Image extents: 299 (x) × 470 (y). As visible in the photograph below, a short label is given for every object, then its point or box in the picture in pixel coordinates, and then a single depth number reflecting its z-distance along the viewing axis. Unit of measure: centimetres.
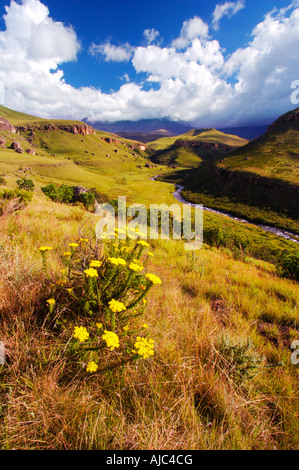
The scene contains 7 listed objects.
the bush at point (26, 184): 4605
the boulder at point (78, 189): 5464
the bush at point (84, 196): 3711
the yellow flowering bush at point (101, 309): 172
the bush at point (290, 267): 680
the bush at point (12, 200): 563
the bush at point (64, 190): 4749
